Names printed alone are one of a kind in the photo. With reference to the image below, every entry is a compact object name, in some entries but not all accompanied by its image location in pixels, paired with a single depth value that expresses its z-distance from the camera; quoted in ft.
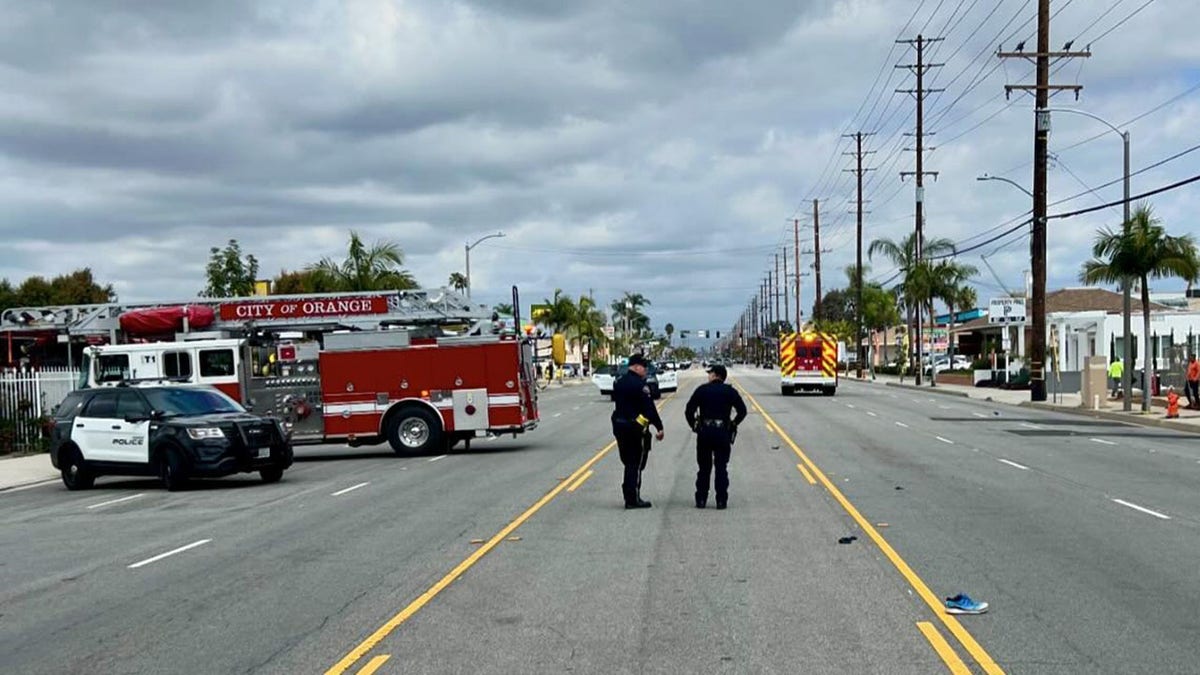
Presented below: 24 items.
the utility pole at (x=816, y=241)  349.41
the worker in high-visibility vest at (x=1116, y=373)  150.82
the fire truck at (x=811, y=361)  177.08
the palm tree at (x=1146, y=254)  117.80
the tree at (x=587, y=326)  349.41
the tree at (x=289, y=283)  235.40
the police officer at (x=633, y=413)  47.34
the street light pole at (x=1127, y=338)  118.83
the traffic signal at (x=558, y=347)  106.03
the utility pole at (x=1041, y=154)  141.59
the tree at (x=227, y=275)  173.78
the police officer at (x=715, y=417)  46.84
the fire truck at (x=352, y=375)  82.38
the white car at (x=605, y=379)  186.30
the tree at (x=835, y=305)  593.01
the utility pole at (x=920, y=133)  216.74
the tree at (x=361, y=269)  141.90
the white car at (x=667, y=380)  194.80
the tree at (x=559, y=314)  330.54
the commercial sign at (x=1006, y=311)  221.66
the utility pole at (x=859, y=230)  275.59
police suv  62.54
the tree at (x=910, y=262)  233.14
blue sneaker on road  28.84
